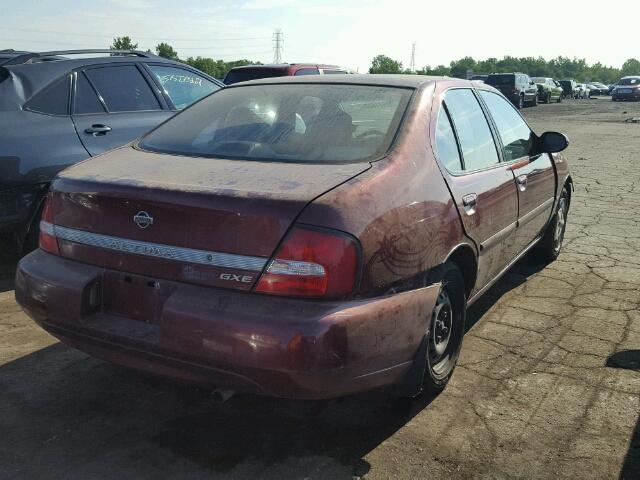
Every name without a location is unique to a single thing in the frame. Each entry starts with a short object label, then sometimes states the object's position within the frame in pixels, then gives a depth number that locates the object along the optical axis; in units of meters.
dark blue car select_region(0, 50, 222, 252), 4.61
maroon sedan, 2.30
